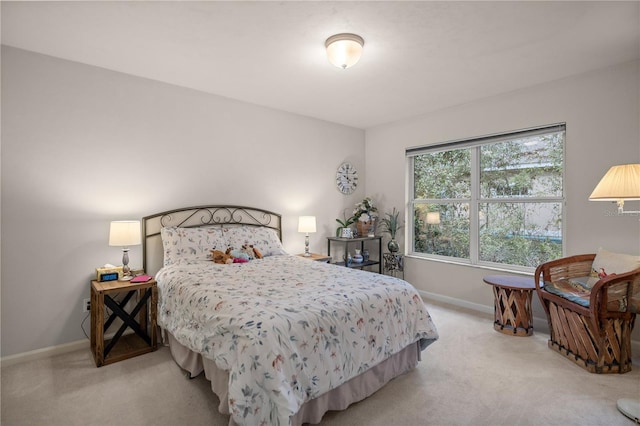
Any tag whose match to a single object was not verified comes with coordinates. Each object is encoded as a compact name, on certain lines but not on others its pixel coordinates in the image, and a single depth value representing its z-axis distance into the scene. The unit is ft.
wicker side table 10.29
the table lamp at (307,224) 13.80
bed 5.10
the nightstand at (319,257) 13.74
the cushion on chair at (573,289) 8.37
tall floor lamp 7.75
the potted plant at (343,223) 16.11
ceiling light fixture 7.90
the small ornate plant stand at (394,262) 15.44
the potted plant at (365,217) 16.14
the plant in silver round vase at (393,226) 15.44
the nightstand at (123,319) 8.38
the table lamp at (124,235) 8.97
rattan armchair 7.74
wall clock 16.49
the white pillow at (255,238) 11.53
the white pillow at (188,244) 10.23
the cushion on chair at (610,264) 8.33
